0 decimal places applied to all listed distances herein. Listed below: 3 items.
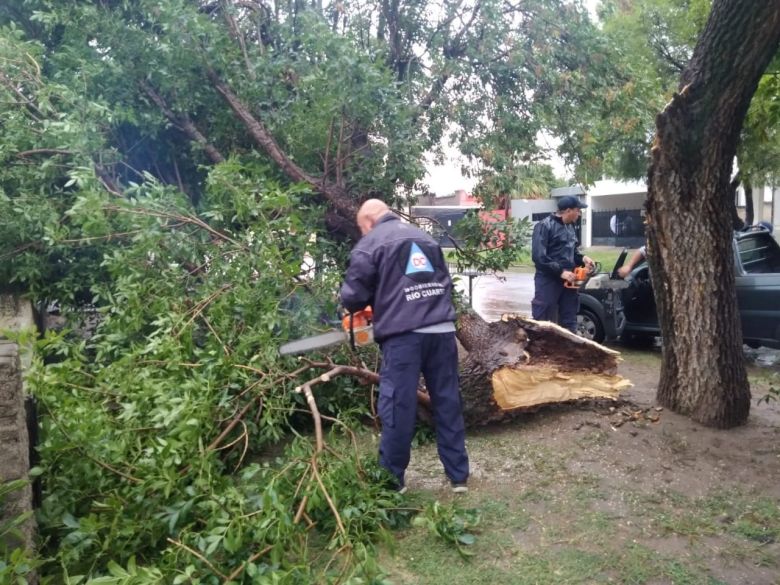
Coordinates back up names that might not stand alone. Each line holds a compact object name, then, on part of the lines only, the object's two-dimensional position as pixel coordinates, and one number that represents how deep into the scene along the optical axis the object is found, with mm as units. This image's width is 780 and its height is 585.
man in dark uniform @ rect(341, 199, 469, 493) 3939
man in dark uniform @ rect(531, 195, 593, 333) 6855
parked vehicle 7535
